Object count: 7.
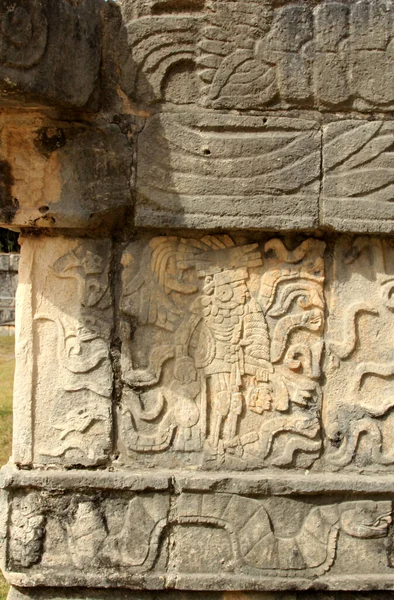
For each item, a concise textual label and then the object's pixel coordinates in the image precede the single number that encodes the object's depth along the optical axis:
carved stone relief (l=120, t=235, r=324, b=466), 2.40
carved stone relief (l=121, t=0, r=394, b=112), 2.20
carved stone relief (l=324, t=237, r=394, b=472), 2.41
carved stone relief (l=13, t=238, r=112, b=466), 2.39
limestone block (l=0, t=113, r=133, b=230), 2.24
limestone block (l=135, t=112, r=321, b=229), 2.25
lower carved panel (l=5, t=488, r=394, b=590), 2.36
